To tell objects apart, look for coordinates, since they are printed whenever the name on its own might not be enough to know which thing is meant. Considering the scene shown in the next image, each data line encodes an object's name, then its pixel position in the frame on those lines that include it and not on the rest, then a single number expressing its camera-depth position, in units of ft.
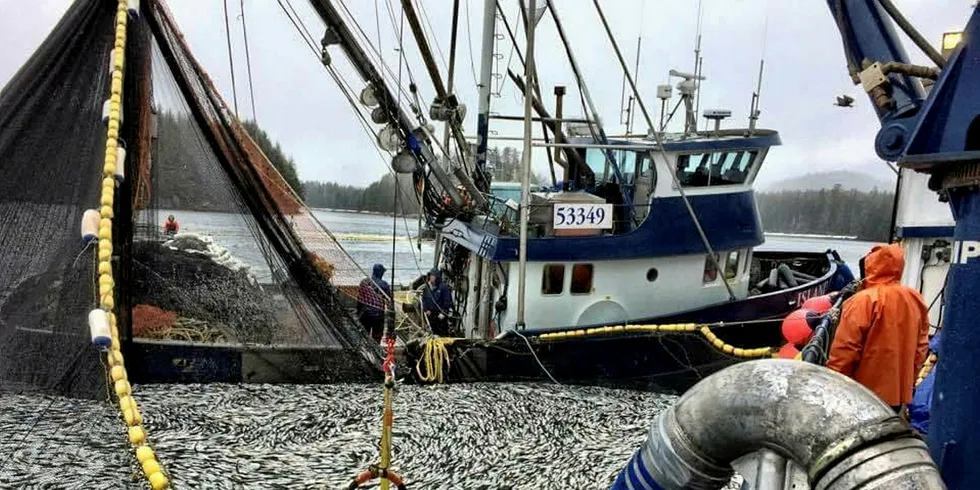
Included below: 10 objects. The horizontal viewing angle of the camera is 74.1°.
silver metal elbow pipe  5.99
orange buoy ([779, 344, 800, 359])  15.01
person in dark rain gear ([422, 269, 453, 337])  30.09
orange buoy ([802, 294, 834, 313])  18.86
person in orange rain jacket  11.07
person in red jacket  20.31
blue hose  8.14
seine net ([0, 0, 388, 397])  14.15
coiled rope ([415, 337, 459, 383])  23.29
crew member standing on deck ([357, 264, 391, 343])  24.43
